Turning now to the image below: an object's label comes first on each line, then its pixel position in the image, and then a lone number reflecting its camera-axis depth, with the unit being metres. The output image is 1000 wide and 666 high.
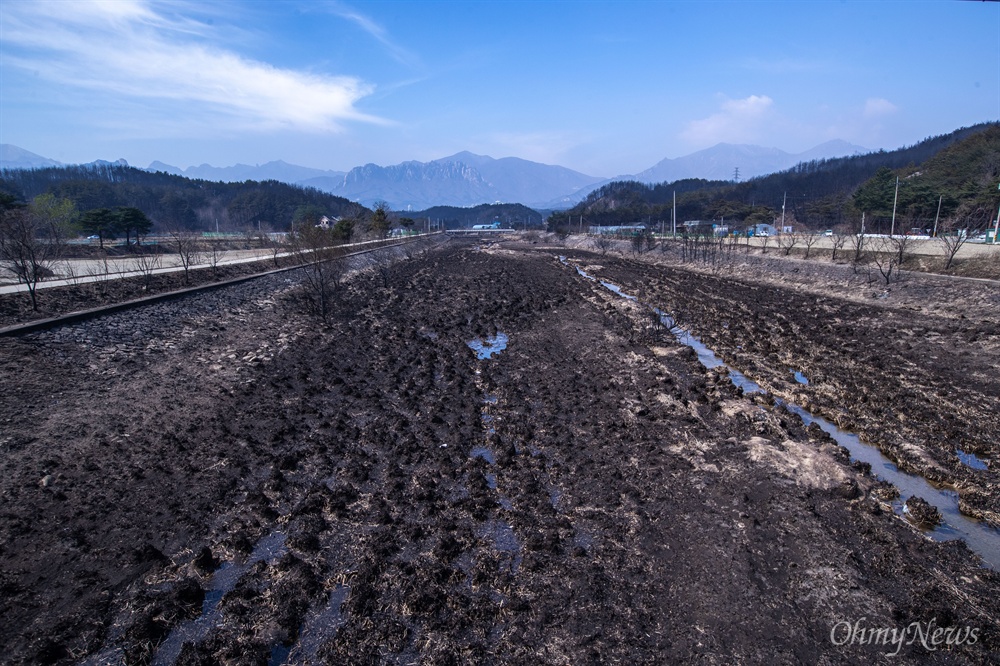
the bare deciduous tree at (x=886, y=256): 25.26
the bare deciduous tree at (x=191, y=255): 24.99
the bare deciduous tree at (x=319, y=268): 20.48
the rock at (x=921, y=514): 6.42
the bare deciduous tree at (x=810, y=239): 40.16
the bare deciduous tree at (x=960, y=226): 25.86
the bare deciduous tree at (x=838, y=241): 34.28
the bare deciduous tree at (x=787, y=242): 41.86
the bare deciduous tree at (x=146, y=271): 22.41
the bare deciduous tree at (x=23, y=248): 16.81
